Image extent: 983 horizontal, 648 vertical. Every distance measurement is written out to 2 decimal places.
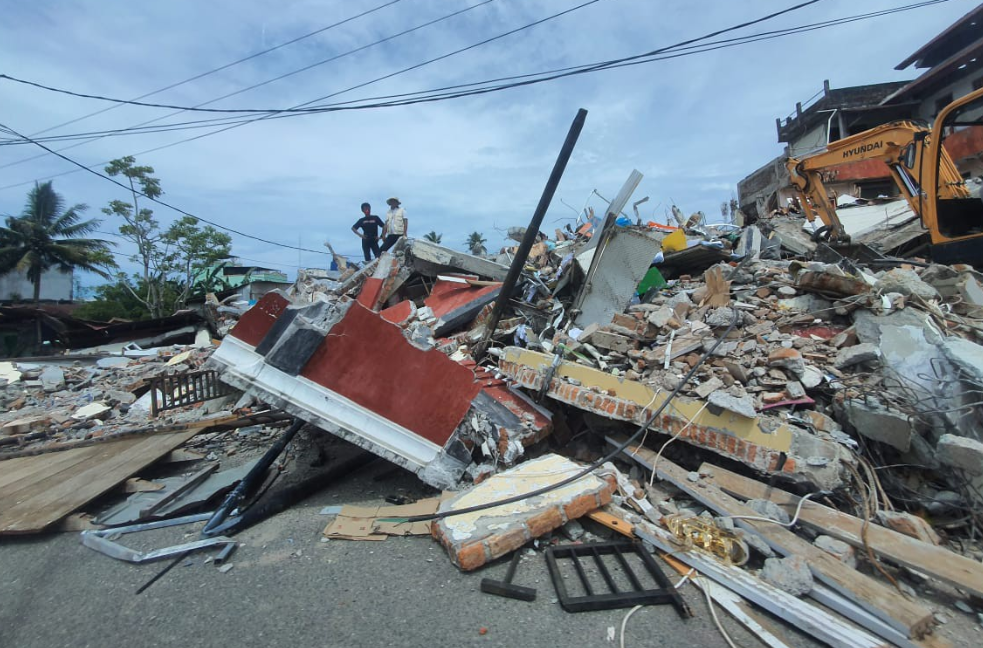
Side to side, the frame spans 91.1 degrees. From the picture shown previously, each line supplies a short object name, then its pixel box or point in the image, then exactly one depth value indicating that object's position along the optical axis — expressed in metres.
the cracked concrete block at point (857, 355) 3.49
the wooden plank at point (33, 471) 3.68
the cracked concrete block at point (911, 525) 2.50
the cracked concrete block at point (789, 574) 2.23
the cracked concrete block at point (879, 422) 2.88
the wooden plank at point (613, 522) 2.75
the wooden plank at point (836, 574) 1.97
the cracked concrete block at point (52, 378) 9.23
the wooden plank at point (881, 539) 2.16
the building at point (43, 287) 30.80
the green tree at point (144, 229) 21.81
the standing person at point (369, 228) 9.07
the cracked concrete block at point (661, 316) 4.43
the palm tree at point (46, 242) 24.22
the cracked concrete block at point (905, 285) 4.02
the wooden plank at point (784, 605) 1.97
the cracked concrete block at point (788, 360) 3.51
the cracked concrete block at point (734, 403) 3.05
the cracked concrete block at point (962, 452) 2.54
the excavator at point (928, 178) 5.58
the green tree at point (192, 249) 25.03
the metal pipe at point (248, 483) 3.11
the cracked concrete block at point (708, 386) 3.29
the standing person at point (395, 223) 8.67
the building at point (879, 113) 14.15
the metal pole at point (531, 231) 4.42
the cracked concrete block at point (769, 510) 2.69
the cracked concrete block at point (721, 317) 4.20
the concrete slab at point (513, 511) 2.55
